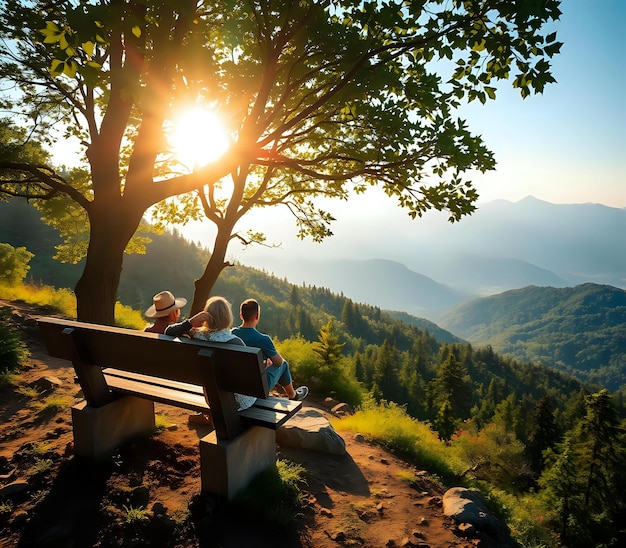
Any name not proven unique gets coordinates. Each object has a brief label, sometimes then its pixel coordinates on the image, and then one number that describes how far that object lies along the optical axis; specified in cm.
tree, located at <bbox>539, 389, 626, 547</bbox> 2803
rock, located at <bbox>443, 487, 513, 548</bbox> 429
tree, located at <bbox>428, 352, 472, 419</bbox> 4897
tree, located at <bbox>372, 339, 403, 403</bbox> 7694
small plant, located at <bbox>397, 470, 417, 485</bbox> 548
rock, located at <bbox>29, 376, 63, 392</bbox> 664
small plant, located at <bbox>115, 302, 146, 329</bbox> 1384
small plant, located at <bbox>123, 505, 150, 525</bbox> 327
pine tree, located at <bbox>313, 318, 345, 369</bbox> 1190
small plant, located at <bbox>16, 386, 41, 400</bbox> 619
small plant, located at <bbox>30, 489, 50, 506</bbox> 352
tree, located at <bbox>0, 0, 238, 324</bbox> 581
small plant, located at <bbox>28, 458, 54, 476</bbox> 391
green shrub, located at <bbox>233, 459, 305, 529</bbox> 349
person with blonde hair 384
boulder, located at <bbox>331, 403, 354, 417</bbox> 987
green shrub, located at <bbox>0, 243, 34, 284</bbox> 2152
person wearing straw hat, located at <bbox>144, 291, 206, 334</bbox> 504
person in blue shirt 450
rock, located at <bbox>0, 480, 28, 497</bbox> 360
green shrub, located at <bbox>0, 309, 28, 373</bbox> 689
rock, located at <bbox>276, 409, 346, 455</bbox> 569
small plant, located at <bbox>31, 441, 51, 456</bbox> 429
